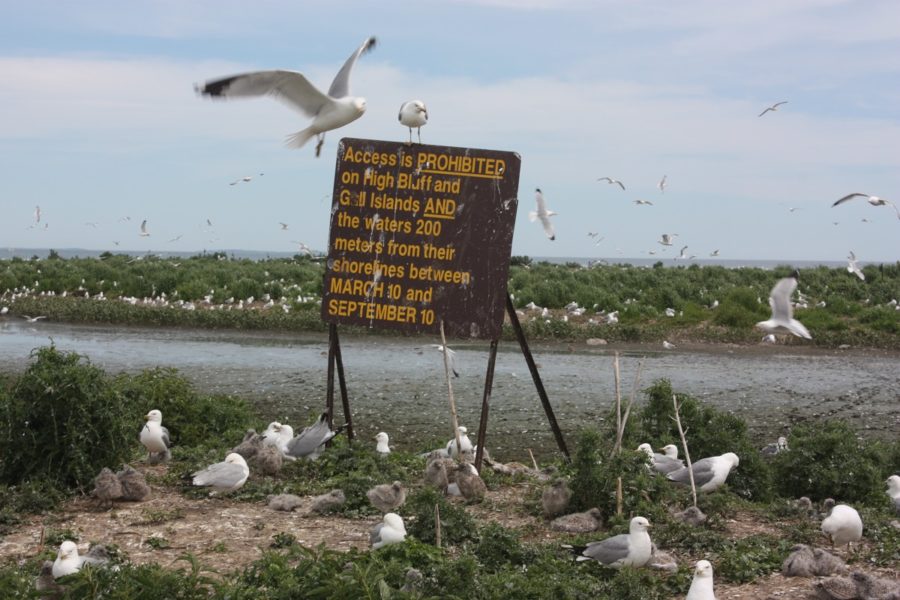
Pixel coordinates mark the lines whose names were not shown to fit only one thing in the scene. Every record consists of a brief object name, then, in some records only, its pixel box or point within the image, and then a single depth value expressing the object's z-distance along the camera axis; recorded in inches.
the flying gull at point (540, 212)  715.4
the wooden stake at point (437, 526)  326.0
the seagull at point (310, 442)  482.9
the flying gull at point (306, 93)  424.2
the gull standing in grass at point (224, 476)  418.0
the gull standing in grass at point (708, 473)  423.5
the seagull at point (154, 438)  490.3
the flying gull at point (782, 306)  432.5
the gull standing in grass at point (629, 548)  317.7
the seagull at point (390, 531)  328.5
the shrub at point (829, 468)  442.6
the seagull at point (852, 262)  1154.0
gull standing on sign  464.8
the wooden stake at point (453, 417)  432.5
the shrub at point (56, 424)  406.0
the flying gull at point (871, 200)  565.0
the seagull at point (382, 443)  545.3
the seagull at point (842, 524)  346.0
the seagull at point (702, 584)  284.2
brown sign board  464.1
